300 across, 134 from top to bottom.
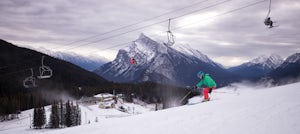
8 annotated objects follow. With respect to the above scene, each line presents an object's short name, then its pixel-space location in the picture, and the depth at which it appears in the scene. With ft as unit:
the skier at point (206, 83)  50.93
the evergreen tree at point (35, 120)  222.69
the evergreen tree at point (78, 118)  234.66
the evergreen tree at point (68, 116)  234.17
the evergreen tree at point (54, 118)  227.81
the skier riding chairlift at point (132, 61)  71.78
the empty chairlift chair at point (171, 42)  54.47
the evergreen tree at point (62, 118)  235.61
